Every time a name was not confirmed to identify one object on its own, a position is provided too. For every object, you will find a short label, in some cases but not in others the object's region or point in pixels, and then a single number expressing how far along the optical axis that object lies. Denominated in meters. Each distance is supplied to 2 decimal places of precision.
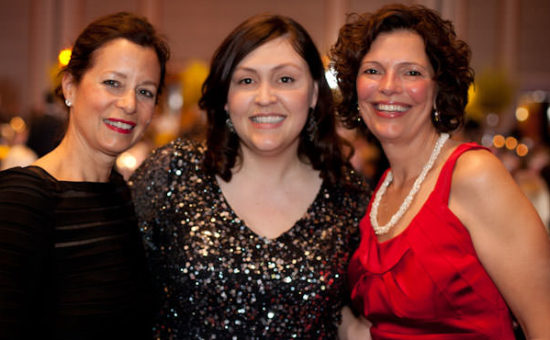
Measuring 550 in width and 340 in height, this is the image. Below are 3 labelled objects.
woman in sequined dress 1.93
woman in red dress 1.59
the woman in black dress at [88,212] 1.44
